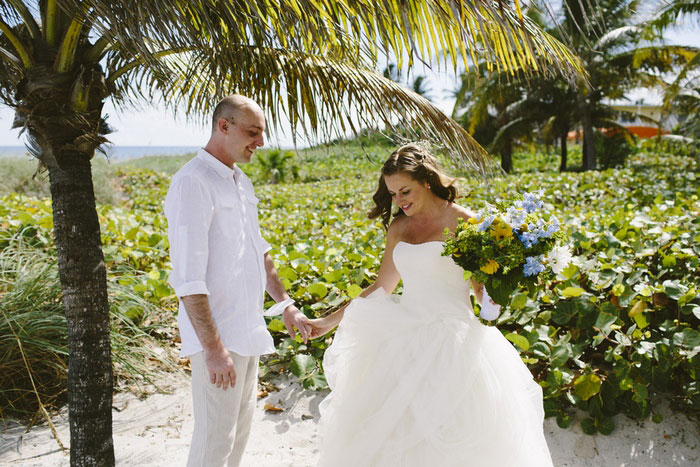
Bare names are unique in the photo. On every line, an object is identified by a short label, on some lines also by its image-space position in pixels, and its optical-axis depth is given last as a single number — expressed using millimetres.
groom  2047
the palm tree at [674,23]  14039
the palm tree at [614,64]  18719
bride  2234
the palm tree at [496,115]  21469
